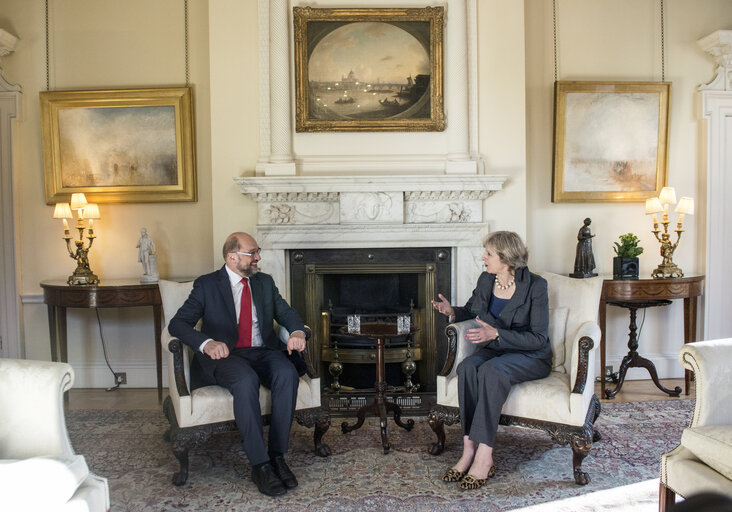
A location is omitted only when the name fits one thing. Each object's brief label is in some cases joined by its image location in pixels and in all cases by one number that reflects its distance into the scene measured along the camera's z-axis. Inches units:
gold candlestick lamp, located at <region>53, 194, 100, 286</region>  178.1
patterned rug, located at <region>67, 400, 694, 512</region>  113.7
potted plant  180.1
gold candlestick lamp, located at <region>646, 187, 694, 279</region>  180.7
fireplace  173.5
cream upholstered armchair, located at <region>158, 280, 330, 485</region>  121.2
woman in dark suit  120.8
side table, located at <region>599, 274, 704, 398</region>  175.8
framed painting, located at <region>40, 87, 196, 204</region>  192.9
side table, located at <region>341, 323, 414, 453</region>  140.3
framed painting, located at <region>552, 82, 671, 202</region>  196.7
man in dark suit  119.5
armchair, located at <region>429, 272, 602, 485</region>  120.5
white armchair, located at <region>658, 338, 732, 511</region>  84.7
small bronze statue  181.6
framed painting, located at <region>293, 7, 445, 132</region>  178.4
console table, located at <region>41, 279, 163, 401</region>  171.9
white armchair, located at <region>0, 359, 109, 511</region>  78.7
